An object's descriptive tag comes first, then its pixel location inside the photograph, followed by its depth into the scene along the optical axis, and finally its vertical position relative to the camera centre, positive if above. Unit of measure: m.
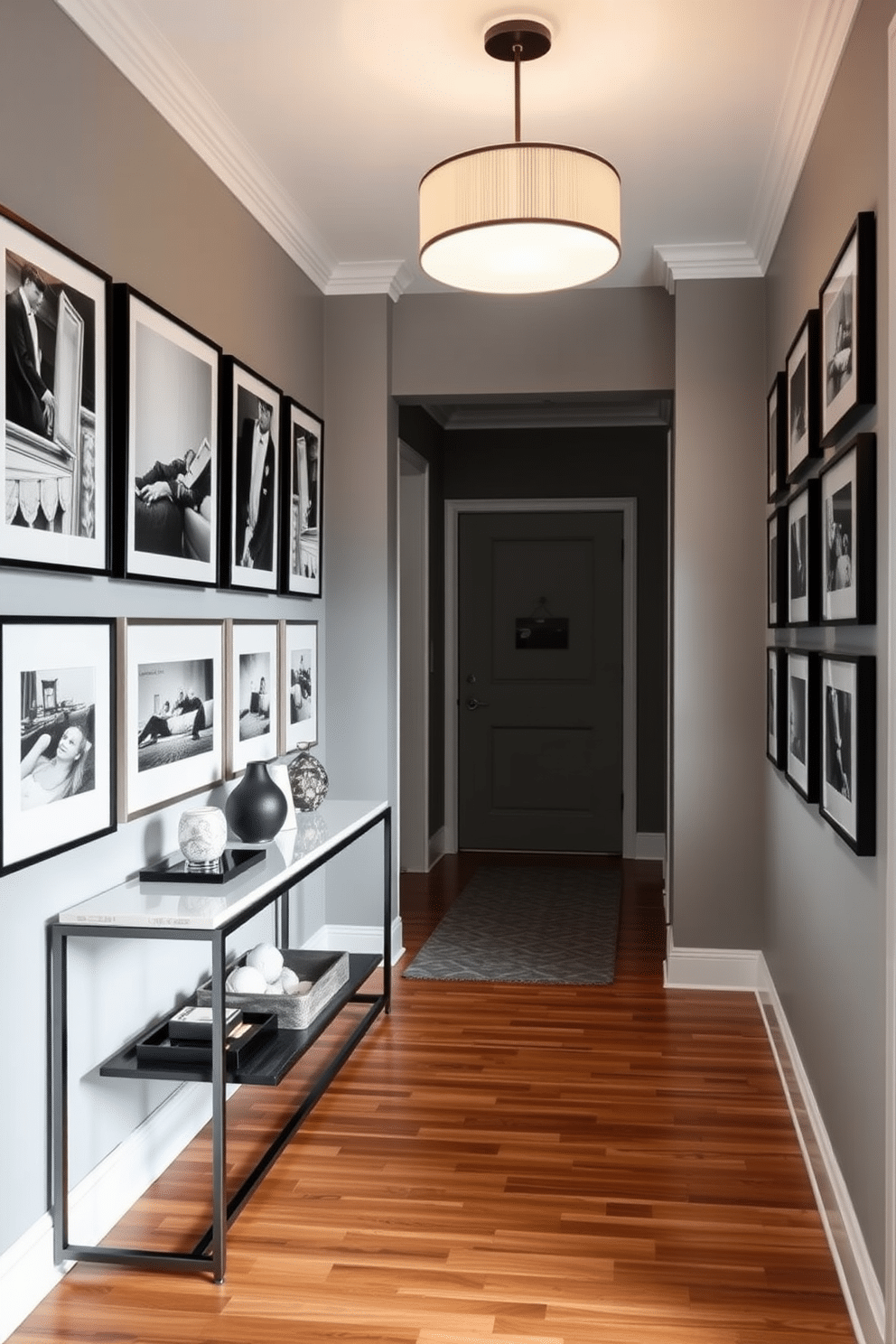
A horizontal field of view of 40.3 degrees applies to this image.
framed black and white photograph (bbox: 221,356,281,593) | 3.45 +0.54
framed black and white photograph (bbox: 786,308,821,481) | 2.93 +0.68
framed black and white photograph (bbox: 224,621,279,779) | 3.54 -0.09
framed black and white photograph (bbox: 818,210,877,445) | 2.24 +0.65
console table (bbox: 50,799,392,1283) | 2.42 -0.69
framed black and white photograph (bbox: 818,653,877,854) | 2.21 -0.17
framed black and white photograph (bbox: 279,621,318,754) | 4.09 -0.08
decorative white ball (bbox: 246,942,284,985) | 3.25 -0.80
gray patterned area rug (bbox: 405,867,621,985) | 4.63 -1.16
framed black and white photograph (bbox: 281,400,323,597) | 4.09 +0.56
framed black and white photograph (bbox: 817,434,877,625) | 2.22 +0.25
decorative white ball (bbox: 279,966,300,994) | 3.23 -0.86
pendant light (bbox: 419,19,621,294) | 2.48 +0.92
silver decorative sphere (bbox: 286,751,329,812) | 3.73 -0.37
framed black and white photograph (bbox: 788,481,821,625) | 2.90 +0.27
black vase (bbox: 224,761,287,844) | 3.19 -0.39
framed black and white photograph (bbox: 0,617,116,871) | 2.25 -0.14
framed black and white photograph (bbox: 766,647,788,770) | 3.60 -0.14
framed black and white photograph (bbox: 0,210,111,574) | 2.23 +0.51
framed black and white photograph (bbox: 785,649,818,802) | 2.89 -0.16
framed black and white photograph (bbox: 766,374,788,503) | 3.66 +0.69
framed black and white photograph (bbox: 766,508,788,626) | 3.64 +0.29
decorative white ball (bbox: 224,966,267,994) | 3.14 -0.83
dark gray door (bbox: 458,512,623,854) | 7.01 -0.12
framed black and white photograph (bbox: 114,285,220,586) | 2.71 +0.53
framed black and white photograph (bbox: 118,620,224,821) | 2.79 -0.12
